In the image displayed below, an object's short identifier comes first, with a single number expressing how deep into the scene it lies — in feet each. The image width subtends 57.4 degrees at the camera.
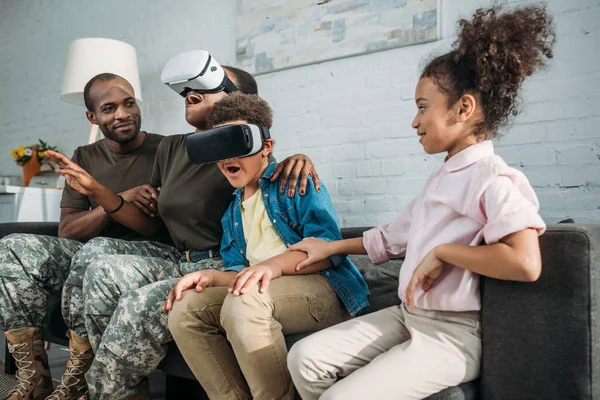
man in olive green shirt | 4.77
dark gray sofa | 2.66
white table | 8.70
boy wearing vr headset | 3.44
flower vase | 10.57
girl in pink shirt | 2.80
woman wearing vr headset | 4.11
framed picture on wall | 6.57
